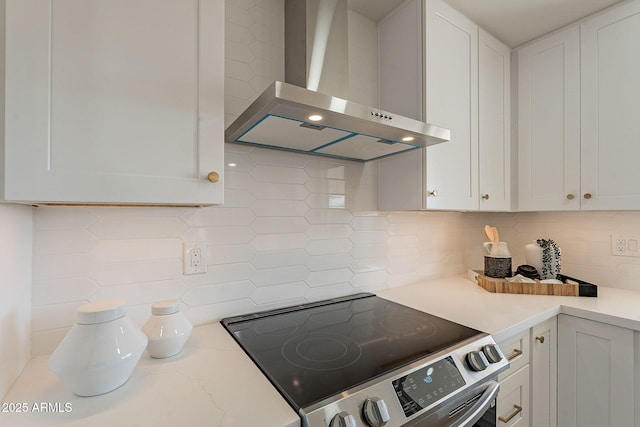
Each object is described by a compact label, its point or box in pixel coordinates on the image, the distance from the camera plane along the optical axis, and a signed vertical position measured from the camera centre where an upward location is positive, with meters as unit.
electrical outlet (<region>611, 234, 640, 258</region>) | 1.67 -0.17
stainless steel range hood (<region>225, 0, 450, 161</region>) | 0.88 +0.31
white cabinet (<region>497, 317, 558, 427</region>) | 1.15 -0.68
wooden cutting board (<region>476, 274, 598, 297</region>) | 1.52 -0.38
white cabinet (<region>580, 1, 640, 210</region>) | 1.45 +0.55
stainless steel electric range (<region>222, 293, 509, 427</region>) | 0.71 -0.43
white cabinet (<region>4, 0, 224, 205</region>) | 0.64 +0.28
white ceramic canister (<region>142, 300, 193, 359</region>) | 0.86 -0.34
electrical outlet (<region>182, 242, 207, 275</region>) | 1.12 -0.16
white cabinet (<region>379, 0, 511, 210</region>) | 1.40 +0.58
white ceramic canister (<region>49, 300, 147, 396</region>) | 0.67 -0.33
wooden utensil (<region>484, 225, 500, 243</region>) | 1.84 -0.11
